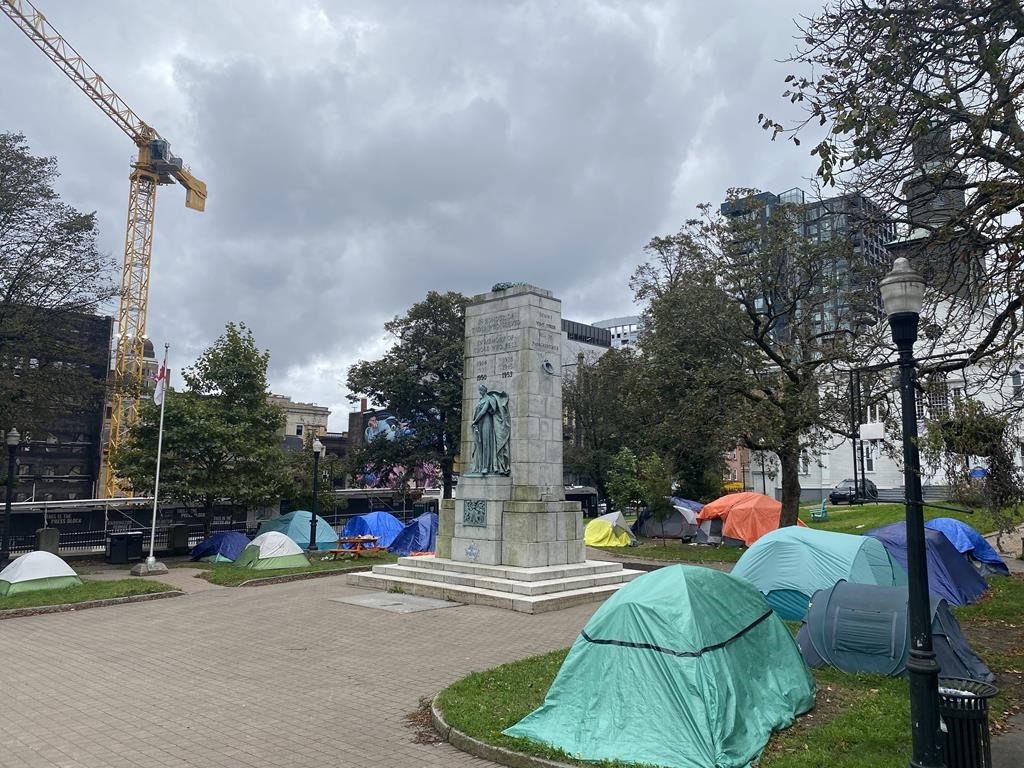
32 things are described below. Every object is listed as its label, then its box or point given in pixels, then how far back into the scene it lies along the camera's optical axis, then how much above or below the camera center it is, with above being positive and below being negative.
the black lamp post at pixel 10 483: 18.64 -0.34
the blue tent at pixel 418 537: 25.66 -2.15
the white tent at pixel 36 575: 16.72 -2.43
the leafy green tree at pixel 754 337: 22.64 +4.74
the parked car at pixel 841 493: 48.19 -0.77
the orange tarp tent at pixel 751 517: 26.98 -1.38
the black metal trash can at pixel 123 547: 24.00 -2.48
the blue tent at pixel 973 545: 17.56 -1.49
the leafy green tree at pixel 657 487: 30.70 -0.32
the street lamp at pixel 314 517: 24.09 -1.47
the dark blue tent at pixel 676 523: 31.39 -1.93
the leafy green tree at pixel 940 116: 8.16 +4.44
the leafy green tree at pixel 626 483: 32.91 -0.18
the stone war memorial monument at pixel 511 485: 15.66 -0.16
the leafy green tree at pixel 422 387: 37.50 +4.59
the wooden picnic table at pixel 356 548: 23.86 -2.46
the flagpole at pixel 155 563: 20.73 -2.55
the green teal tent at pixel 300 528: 26.61 -1.99
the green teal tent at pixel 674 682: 6.30 -1.91
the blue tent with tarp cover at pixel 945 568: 14.30 -1.72
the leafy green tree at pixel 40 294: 20.44 +5.20
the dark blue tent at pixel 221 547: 24.28 -2.48
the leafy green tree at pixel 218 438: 24.23 +1.19
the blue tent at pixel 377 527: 27.59 -1.96
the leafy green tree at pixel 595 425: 44.82 +3.38
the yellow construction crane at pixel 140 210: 65.25 +23.94
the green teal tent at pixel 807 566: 12.41 -1.47
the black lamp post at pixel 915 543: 5.41 -0.47
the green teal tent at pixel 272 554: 20.77 -2.31
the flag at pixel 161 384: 20.89 +2.52
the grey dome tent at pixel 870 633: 8.41 -1.84
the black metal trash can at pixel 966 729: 5.48 -1.86
